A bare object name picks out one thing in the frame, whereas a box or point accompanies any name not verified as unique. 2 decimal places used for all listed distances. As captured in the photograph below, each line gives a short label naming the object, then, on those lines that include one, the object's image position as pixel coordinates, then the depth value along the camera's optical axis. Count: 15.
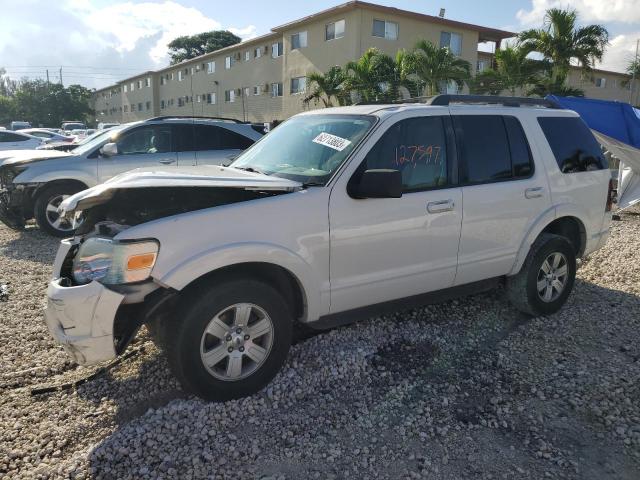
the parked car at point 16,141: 16.44
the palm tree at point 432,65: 18.50
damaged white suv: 3.01
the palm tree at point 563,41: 19.62
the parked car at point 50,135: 22.66
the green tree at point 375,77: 19.12
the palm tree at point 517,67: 19.22
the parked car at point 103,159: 7.77
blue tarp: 10.00
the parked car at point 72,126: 49.03
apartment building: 24.89
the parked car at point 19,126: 39.97
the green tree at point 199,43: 63.12
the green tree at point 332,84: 21.08
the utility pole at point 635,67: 37.19
